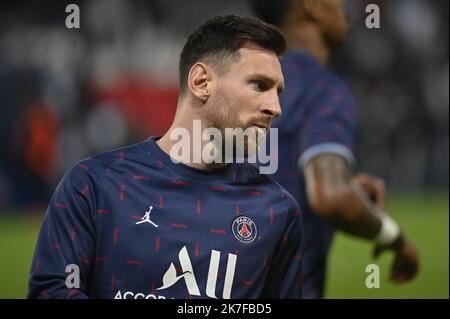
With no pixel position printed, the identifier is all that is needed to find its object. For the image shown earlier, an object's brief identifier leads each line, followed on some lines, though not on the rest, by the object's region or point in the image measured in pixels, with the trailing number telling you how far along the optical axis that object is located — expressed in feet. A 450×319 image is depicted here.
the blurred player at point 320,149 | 20.81
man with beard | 14.96
